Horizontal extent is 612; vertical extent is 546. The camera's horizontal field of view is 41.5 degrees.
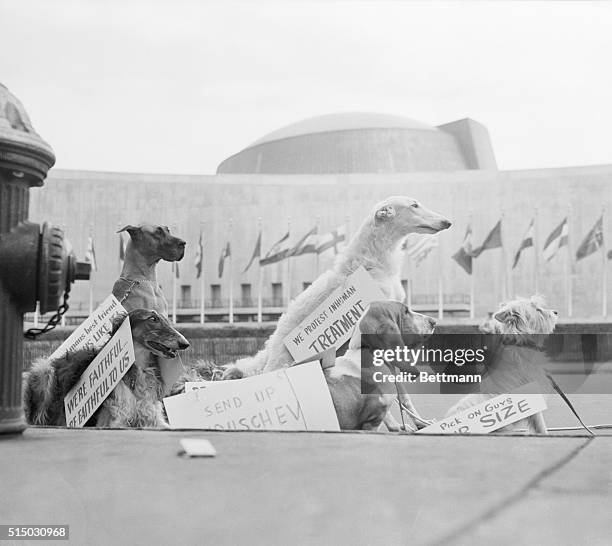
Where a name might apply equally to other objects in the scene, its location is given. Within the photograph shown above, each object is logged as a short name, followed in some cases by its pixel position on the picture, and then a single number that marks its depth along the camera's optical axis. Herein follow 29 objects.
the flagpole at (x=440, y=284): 28.17
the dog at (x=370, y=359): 3.18
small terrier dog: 3.16
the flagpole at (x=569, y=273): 26.73
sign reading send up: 2.86
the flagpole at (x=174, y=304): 26.36
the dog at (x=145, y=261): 4.20
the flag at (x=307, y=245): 22.66
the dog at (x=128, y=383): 3.17
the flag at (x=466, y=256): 21.81
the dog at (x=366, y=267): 3.92
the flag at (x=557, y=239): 22.84
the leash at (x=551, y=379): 3.02
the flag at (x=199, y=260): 24.84
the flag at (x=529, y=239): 23.20
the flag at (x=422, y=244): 19.65
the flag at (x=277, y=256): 23.55
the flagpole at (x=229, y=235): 26.39
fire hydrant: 2.16
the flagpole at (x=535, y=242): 30.70
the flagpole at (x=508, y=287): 31.89
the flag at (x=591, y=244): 22.31
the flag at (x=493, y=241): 22.66
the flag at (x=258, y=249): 25.30
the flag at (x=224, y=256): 24.34
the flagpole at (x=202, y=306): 27.73
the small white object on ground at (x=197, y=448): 1.72
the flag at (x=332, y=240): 21.45
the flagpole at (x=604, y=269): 24.10
